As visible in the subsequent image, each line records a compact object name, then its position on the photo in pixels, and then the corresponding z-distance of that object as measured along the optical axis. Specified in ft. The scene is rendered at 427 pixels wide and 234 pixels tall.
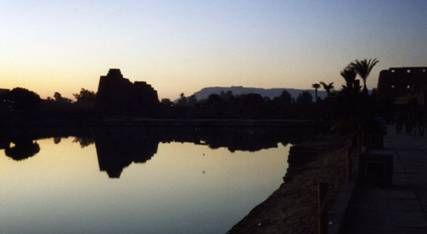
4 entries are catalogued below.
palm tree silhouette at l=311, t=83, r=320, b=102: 362.64
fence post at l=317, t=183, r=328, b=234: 19.30
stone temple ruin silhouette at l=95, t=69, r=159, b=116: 430.61
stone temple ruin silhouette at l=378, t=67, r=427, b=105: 198.21
